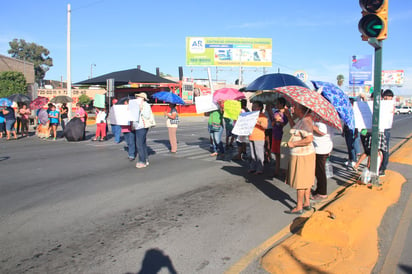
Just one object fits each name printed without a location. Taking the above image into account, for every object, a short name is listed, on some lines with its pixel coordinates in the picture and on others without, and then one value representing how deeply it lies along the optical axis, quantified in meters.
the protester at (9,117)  14.76
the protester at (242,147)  10.09
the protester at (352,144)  8.95
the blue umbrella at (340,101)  6.04
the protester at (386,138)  7.45
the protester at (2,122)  15.28
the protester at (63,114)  16.61
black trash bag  14.63
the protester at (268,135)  8.36
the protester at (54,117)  15.35
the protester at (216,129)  10.49
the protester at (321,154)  5.89
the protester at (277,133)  7.76
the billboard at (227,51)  51.19
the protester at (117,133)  14.10
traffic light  5.94
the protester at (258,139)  7.50
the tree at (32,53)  63.06
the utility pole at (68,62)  22.17
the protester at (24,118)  15.94
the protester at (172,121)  11.17
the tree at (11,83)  27.08
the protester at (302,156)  5.06
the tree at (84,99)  39.65
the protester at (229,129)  11.45
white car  68.51
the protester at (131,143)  9.94
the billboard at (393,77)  69.00
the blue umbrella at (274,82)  7.52
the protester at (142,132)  8.86
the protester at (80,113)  15.28
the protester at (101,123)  14.86
